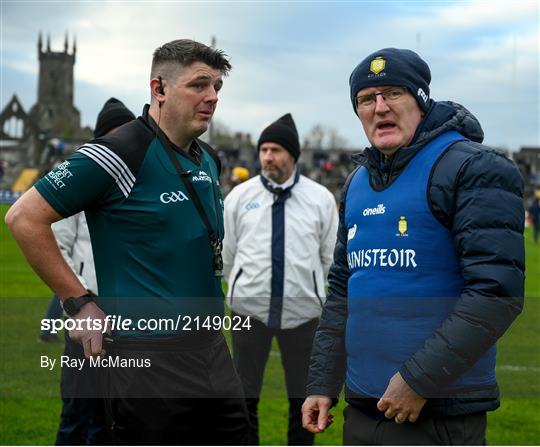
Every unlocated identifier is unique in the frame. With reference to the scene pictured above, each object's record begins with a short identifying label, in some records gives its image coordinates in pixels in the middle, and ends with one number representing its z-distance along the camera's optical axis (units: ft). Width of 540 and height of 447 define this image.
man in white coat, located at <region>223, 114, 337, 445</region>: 19.04
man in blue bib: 8.95
